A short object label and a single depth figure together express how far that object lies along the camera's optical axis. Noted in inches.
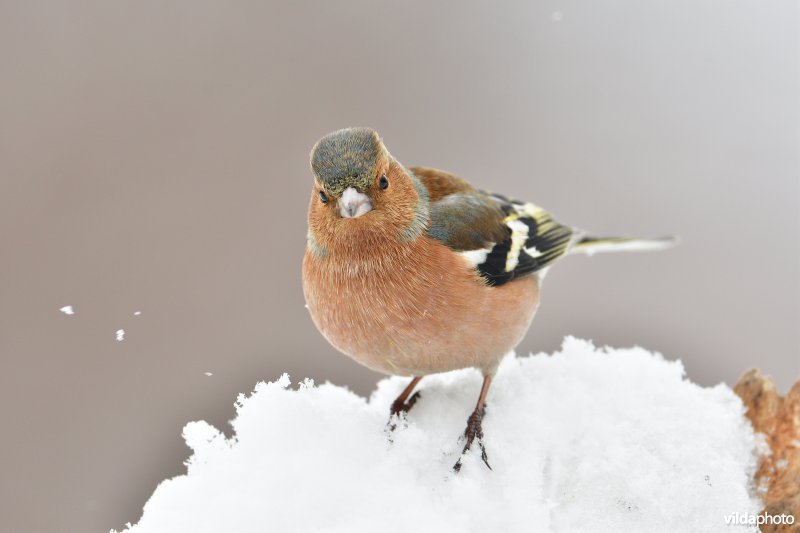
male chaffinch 200.4
